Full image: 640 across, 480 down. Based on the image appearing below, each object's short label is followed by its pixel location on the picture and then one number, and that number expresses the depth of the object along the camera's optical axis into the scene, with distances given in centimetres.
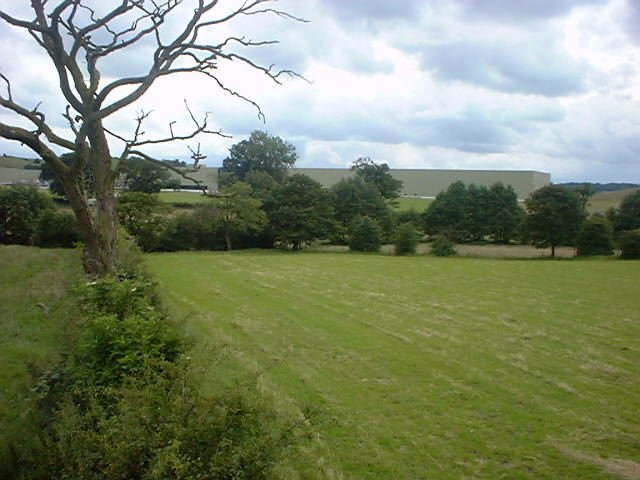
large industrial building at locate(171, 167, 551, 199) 5850
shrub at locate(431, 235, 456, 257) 3503
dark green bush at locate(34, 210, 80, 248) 2939
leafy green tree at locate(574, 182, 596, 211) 3978
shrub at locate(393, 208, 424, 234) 4219
